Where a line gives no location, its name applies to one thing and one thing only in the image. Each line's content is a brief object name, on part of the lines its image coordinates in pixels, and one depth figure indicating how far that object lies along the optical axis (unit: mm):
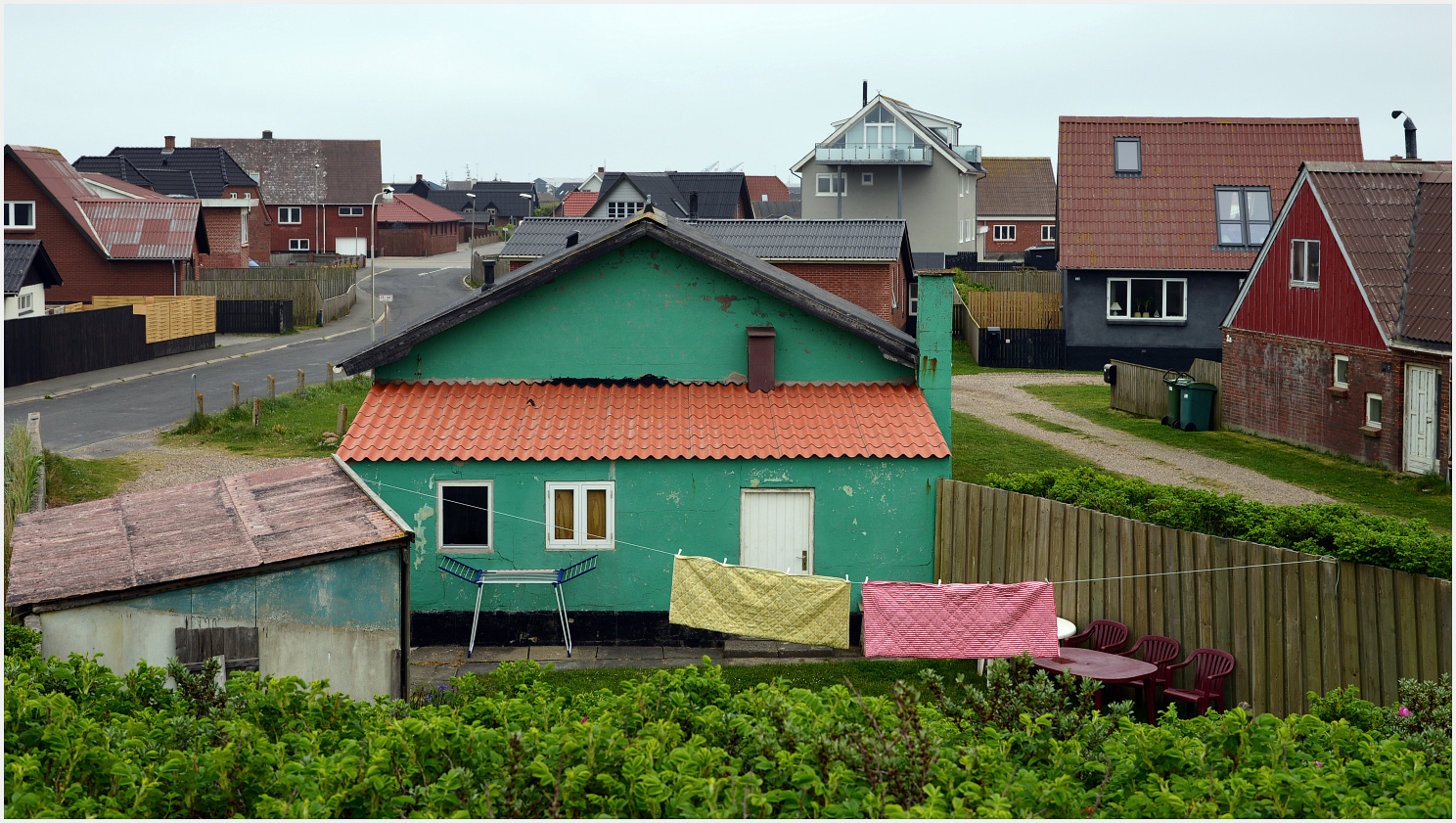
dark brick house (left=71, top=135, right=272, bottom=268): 66625
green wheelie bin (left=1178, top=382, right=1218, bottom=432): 29531
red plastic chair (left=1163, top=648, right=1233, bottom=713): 11672
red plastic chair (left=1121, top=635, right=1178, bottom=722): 12070
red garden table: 11812
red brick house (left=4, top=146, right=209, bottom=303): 48688
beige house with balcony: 65875
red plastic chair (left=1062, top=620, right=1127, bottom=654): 12984
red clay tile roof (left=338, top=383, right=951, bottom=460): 15773
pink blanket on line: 12672
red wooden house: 22562
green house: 15742
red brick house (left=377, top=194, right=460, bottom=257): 92188
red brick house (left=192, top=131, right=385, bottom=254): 86938
